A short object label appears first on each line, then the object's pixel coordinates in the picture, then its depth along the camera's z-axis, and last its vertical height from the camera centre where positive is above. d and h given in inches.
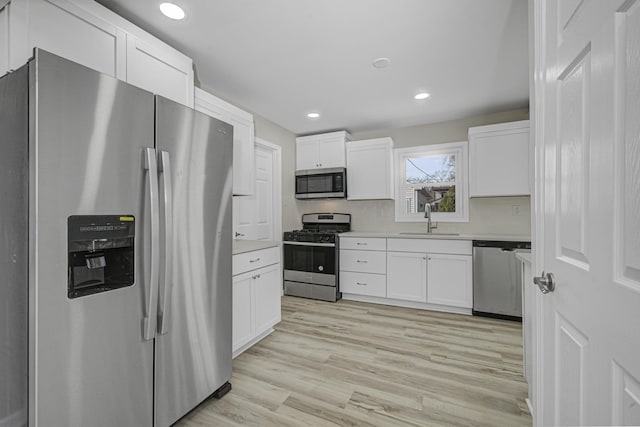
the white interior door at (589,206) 23.3 +0.6
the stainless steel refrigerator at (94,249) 39.2 -6.0
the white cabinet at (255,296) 87.9 -28.5
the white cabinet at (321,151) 163.9 +36.5
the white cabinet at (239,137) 95.3 +29.0
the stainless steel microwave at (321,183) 161.0 +16.6
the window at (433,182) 151.4 +16.8
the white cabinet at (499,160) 127.1 +24.2
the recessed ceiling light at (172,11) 68.4 +49.5
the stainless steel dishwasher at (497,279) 119.0 -28.5
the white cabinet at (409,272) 129.1 -29.0
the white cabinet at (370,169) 155.9 +24.1
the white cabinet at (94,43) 51.5 +36.9
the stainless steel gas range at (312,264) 149.3 -28.2
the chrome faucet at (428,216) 148.4 -2.1
